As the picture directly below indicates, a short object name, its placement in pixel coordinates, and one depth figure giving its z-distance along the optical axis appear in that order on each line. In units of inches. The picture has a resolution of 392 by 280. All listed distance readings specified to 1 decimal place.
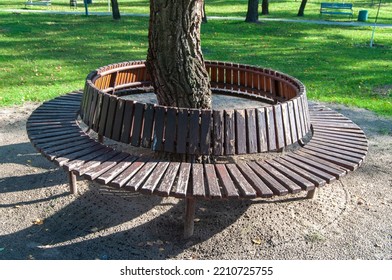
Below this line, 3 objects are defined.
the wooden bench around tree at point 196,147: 132.7
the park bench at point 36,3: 973.2
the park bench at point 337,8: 946.1
